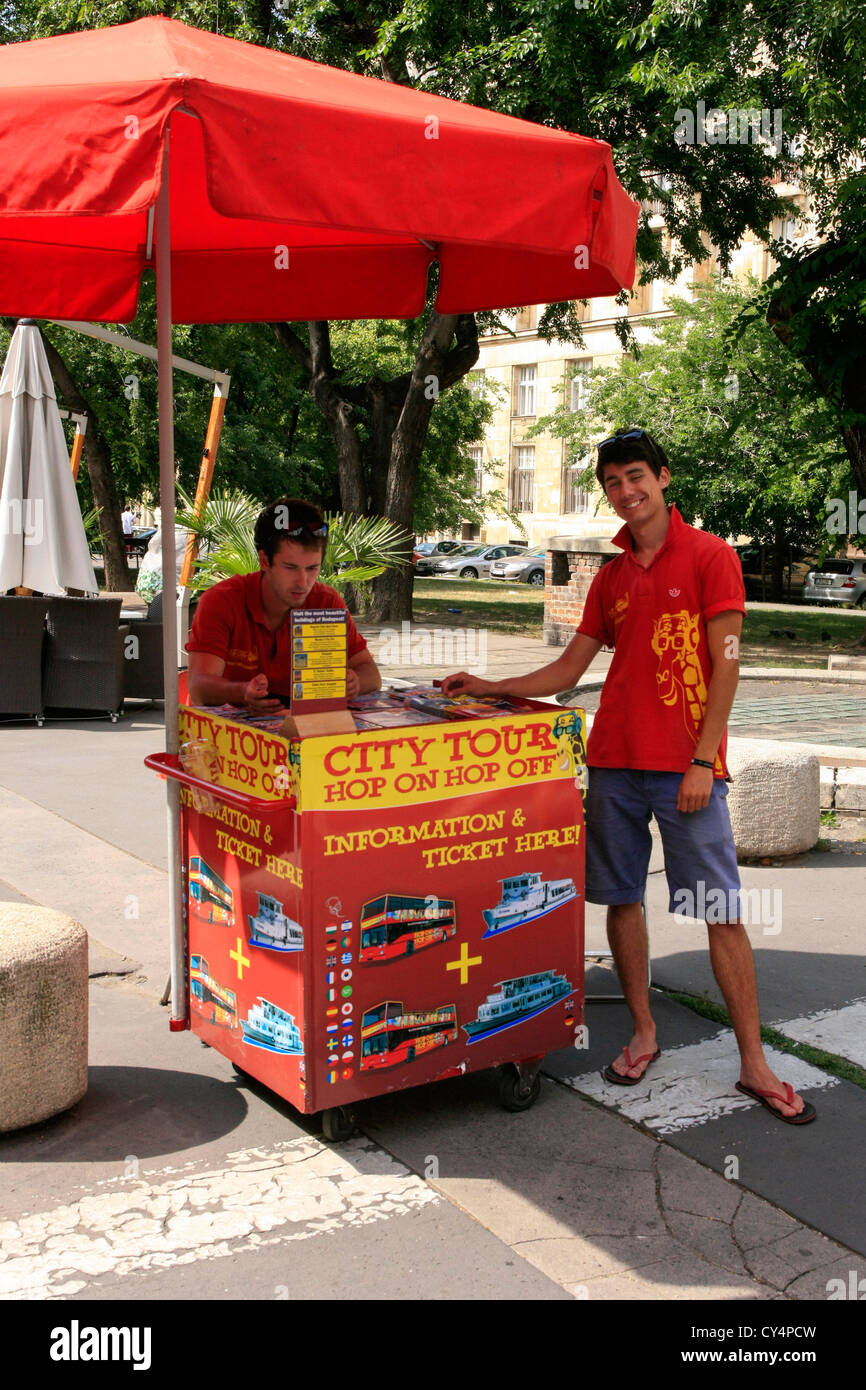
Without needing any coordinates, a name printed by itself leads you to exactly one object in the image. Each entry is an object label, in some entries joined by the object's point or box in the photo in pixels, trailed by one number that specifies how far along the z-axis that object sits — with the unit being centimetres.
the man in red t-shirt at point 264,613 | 389
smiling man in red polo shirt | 373
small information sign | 335
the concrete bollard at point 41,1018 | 346
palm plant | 894
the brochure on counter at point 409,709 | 361
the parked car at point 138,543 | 4405
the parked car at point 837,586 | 3431
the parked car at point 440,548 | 5306
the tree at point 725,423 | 2444
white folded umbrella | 967
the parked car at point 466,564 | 4972
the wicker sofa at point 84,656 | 992
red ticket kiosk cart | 331
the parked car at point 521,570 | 4672
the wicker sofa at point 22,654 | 975
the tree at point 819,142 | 1373
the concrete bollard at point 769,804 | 643
